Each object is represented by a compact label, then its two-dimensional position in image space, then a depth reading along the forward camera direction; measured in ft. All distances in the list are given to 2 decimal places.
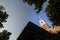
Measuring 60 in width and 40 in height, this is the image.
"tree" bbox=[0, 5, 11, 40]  48.01
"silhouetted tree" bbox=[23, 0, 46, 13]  49.98
